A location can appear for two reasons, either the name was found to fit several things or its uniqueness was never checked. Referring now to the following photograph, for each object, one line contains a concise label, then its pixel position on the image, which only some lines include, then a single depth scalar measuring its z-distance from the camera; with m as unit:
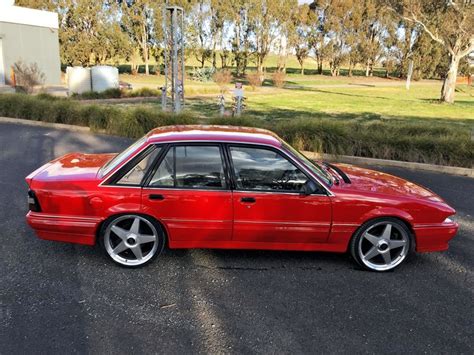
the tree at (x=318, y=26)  56.53
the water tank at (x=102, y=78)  23.66
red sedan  4.07
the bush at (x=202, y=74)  43.06
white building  28.84
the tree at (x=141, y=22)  48.72
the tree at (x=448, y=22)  26.20
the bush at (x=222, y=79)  32.58
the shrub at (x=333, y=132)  9.36
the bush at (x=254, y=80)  34.84
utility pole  15.07
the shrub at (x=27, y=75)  28.20
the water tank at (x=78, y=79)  23.12
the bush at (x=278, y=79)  37.38
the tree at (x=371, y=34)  57.12
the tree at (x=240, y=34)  52.38
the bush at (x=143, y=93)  23.84
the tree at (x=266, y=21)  51.78
